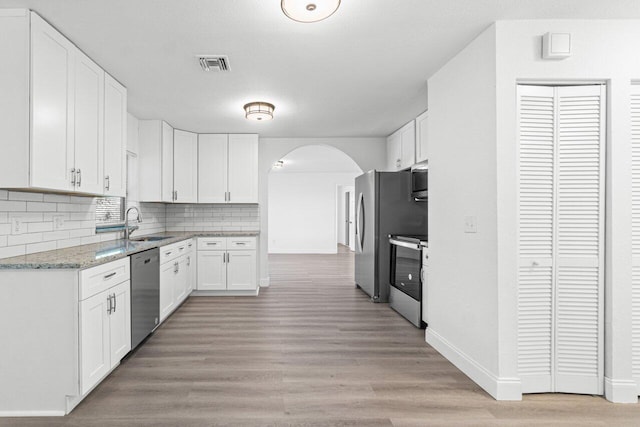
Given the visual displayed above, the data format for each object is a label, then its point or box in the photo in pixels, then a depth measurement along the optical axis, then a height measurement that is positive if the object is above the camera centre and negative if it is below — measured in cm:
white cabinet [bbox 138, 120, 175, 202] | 447 +69
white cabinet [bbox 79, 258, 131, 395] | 207 -73
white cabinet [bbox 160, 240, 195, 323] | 361 -72
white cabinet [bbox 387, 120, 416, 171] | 434 +90
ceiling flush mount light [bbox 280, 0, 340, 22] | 188 +112
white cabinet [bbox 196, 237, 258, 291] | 485 -72
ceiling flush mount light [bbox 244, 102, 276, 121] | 369 +109
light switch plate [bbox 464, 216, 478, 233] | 241 -7
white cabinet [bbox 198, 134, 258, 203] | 512 +66
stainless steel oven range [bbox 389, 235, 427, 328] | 356 -71
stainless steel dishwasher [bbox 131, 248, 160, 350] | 278 -70
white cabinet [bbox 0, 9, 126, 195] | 203 +66
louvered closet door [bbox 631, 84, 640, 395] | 219 -7
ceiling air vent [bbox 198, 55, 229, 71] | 266 +118
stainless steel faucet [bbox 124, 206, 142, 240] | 379 -18
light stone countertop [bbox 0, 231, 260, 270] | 200 -29
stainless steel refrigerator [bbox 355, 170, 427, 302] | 451 -6
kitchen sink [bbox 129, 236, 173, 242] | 400 -31
